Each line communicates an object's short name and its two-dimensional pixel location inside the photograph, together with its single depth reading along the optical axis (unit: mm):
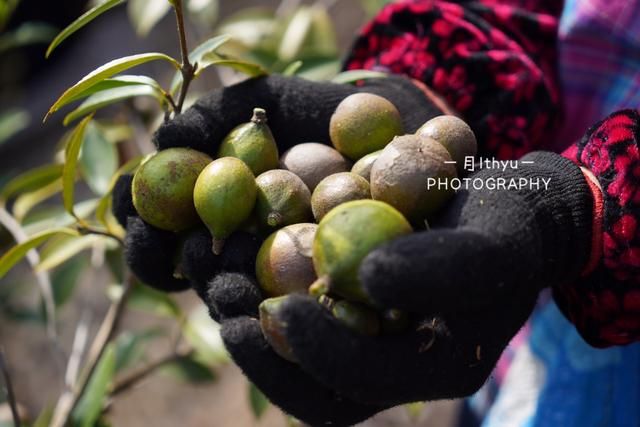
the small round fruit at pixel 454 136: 494
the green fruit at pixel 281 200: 487
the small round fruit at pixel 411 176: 466
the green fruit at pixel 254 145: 507
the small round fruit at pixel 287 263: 468
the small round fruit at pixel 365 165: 496
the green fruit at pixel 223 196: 478
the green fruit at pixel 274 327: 441
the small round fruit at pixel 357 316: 451
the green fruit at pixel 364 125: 512
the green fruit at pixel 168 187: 492
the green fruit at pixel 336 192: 476
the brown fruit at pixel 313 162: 510
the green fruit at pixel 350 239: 441
